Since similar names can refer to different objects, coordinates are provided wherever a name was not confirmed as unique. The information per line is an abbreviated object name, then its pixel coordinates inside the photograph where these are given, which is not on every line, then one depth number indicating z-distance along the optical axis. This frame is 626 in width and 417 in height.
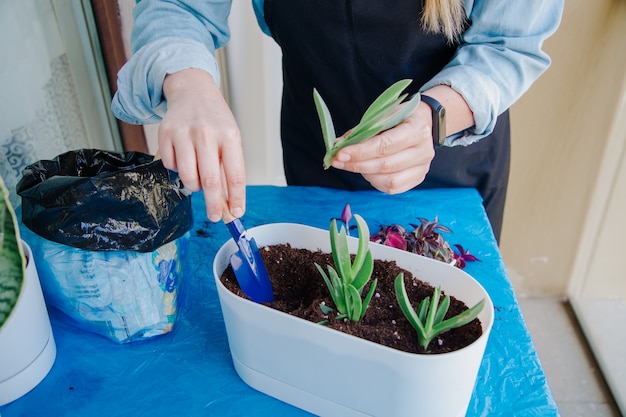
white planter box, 0.50
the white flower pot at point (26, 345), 0.57
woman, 0.58
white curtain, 0.87
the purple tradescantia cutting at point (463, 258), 0.80
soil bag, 0.59
